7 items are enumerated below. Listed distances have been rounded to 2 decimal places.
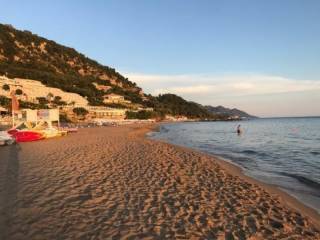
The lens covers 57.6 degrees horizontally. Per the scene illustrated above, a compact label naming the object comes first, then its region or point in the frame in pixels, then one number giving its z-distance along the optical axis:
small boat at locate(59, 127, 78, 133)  39.60
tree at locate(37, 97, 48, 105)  84.14
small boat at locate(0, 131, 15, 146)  21.42
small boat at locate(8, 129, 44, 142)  25.38
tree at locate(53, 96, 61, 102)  92.25
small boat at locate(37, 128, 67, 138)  28.73
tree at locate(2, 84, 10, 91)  82.72
